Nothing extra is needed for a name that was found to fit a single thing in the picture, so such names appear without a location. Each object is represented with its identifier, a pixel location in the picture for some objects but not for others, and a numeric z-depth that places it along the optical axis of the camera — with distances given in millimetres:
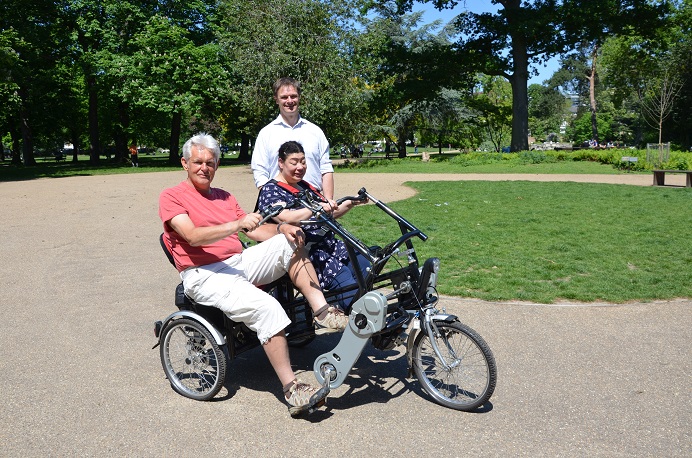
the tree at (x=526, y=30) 30406
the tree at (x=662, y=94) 46431
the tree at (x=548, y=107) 100062
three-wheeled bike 3664
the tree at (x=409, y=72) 33375
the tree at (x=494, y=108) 50844
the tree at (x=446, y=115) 49594
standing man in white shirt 4891
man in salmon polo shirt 3768
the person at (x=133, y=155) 40375
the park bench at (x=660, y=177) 18323
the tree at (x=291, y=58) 27125
